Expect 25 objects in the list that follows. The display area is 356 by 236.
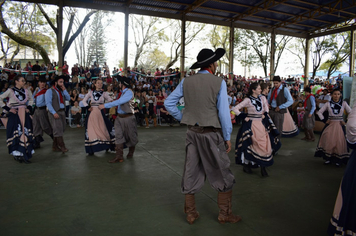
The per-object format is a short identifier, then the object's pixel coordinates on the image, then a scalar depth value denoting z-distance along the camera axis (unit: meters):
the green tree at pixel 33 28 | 17.68
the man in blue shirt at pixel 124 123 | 5.55
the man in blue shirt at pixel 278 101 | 6.50
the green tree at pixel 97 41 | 28.89
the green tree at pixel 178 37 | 29.77
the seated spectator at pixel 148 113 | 12.03
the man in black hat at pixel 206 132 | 2.89
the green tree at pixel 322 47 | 26.47
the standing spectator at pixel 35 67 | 13.49
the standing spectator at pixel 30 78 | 12.66
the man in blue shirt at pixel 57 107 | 6.23
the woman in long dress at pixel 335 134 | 5.54
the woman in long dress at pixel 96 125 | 6.09
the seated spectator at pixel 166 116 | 12.58
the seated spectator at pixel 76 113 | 11.34
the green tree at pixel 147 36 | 28.91
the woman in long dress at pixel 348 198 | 2.20
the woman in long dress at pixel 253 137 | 4.68
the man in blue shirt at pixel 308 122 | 9.03
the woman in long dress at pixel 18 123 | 5.37
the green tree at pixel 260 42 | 26.34
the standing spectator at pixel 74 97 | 11.80
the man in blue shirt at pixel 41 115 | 6.62
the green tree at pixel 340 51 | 26.17
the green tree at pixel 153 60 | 35.46
